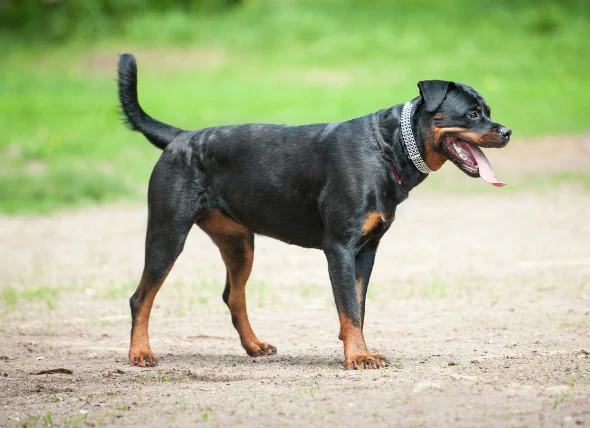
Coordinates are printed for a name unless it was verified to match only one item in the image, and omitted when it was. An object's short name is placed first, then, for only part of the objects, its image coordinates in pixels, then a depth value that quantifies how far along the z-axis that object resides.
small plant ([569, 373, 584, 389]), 10.90
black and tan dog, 12.48
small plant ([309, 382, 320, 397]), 10.93
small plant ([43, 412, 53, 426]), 10.33
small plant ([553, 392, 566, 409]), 10.00
